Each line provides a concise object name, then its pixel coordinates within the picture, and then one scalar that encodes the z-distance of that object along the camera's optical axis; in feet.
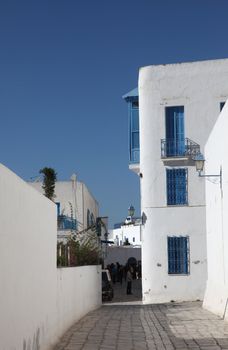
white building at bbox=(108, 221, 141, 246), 196.44
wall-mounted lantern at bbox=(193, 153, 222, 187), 59.16
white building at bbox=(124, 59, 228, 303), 81.97
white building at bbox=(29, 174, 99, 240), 121.60
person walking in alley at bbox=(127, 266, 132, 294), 102.06
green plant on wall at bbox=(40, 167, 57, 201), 99.58
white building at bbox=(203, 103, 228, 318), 51.35
